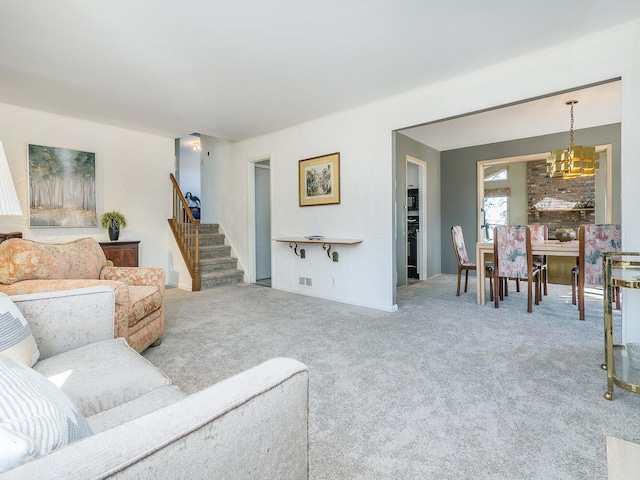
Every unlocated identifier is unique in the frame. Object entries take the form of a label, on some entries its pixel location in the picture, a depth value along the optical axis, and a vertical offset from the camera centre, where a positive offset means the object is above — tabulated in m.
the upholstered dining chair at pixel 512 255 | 3.73 -0.29
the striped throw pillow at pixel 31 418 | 0.48 -0.31
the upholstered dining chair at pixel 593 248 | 3.43 -0.21
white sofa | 0.47 -0.37
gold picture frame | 4.39 +0.72
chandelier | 4.11 +0.85
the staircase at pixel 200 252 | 5.10 -0.31
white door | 6.02 +0.22
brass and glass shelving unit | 1.82 -0.56
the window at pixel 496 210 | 8.98 +0.53
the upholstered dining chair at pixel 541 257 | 4.40 -0.39
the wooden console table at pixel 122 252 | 4.49 -0.24
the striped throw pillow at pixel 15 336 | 1.19 -0.37
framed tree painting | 4.19 +0.64
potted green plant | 4.66 +0.18
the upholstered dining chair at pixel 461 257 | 4.46 -0.38
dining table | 3.69 -0.25
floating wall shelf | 4.02 -0.12
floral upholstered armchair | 2.22 -0.32
